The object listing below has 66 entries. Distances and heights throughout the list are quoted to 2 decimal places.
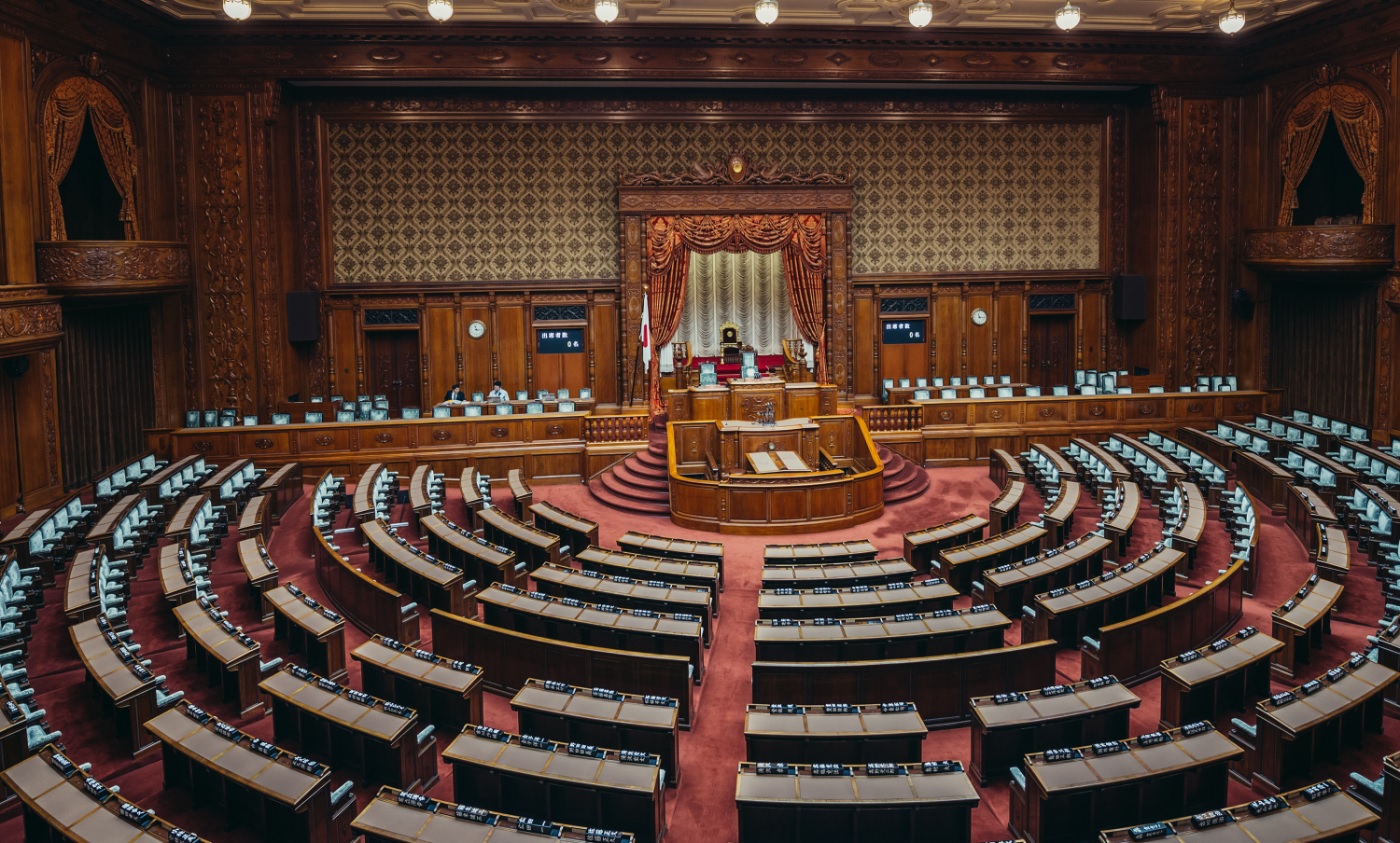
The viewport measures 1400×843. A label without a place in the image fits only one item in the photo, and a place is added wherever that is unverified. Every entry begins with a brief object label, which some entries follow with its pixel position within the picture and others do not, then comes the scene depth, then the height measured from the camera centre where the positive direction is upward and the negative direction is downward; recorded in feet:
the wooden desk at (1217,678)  24.73 -8.47
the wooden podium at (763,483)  45.60 -6.03
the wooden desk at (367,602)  30.89 -7.80
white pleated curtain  67.26 +3.80
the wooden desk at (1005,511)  41.32 -6.75
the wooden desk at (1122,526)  37.27 -6.81
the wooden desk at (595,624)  27.89 -7.71
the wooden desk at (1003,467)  49.39 -6.11
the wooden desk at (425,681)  24.84 -8.14
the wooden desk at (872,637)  27.09 -7.82
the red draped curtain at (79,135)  47.52 +11.94
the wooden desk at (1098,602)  29.66 -7.82
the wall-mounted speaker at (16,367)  44.75 +0.19
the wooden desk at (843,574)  32.71 -7.41
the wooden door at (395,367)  64.75 -0.21
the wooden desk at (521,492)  45.42 -6.16
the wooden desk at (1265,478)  46.29 -6.49
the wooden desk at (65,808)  18.12 -8.40
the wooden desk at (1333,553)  32.40 -7.15
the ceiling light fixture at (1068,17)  46.29 +15.76
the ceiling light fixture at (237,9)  41.37 +15.16
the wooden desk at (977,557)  34.94 -7.39
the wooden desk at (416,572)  32.30 -7.14
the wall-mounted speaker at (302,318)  60.03 +2.92
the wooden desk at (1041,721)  22.57 -8.55
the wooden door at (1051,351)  69.36 -0.01
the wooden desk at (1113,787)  19.90 -9.03
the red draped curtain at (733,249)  64.28 +7.01
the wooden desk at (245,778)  19.71 -8.43
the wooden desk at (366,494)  41.73 -5.86
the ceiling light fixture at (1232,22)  46.57 +15.43
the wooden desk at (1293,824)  17.87 -8.85
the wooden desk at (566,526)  39.60 -6.84
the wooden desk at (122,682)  24.26 -7.88
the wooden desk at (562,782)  20.13 -8.75
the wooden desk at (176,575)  30.91 -6.80
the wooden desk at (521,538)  36.99 -6.87
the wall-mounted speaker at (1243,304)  63.36 +2.76
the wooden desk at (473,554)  34.24 -6.94
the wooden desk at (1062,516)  39.22 -6.73
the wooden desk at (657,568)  33.68 -7.31
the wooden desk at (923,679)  25.38 -8.50
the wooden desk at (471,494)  43.50 -6.07
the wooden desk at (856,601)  29.81 -7.55
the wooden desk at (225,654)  26.21 -7.73
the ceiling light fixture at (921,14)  45.05 +15.67
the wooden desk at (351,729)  22.36 -8.58
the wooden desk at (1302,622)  28.48 -8.06
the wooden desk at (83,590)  29.25 -6.86
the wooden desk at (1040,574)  32.37 -7.50
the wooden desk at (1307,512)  39.22 -6.82
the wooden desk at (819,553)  36.11 -7.37
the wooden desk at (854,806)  19.22 -8.81
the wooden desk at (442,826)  18.25 -8.74
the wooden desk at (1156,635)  27.45 -8.35
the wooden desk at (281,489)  46.39 -5.98
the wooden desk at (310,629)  28.14 -7.73
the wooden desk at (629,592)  30.48 -7.43
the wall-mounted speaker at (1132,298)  65.82 +3.44
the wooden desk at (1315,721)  22.50 -8.78
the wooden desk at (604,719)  22.67 -8.30
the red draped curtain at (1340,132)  54.29 +12.20
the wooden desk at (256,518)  39.11 -6.28
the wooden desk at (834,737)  21.76 -8.44
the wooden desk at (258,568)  32.55 -6.91
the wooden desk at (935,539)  37.65 -7.24
